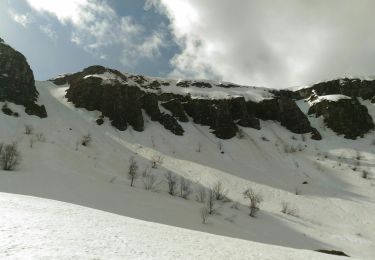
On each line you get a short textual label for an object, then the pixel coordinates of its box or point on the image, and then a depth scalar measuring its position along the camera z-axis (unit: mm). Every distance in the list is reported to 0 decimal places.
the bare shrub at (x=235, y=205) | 39666
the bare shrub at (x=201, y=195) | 40531
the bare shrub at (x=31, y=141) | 44512
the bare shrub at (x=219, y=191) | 41469
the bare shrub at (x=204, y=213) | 31912
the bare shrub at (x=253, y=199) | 38047
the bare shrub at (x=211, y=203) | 35281
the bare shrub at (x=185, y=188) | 40706
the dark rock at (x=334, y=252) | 25641
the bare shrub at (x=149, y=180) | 40862
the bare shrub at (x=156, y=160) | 49056
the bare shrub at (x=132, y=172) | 41869
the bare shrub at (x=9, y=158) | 35281
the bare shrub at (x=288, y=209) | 40844
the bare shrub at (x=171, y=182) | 40812
